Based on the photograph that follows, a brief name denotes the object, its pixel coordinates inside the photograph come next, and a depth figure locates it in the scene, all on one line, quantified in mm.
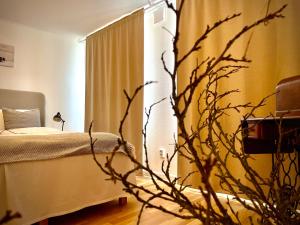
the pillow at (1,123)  3088
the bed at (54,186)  1549
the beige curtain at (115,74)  3314
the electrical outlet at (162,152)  3257
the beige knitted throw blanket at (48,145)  1557
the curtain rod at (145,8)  3230
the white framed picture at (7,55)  3551
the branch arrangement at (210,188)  313
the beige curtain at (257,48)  2039
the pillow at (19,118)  3154
